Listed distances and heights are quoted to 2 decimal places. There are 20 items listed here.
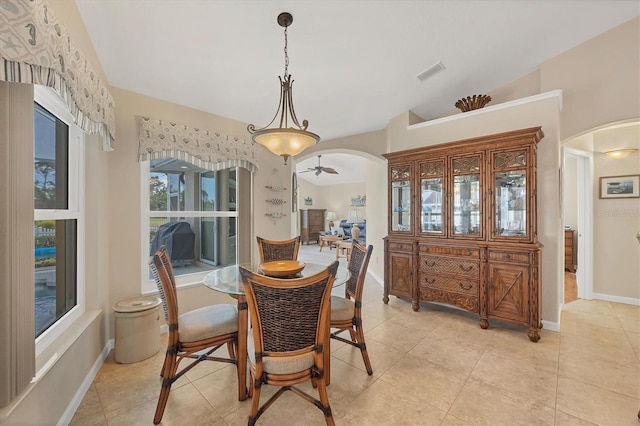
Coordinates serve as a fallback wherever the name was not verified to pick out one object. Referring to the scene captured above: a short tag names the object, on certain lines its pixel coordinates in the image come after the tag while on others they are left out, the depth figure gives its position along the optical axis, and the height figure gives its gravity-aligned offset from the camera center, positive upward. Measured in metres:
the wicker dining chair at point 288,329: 1.48 -0.65
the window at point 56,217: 1.78 -0.03
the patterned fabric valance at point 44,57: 1.04 +0.72
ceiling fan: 7.73 +1.23
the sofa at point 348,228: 10.27 -0.59
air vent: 3.10 +1.64
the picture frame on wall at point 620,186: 3.79 +0.35
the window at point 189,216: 3.13 -0.04
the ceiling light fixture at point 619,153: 3.84 +0.84
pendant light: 2.02 +0.58
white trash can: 2.39 -1.05
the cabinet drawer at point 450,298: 3.16 -1.05
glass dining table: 1.87 -0.69
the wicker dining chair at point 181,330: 1.76 -0.81
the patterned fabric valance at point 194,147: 2.90 +0.79
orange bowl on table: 1.97 -0.42
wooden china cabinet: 2.89 -0.21
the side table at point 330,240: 8.18 -0.82
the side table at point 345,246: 7.02 -0.85
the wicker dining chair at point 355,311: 2.21 -0.81
